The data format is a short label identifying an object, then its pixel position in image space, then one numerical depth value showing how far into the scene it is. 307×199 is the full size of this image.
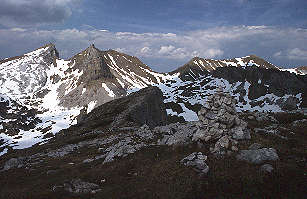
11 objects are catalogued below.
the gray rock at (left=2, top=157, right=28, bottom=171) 29.94
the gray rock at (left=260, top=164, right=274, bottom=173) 15.41
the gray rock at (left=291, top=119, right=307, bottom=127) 27.66
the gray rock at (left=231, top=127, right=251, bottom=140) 20.78
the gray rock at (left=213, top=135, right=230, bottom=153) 19.35
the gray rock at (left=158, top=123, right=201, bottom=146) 23.64
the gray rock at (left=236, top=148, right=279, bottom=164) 17.05
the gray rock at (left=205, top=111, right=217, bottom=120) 22.91
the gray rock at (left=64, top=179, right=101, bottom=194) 16.44
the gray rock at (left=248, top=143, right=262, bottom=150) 18.94
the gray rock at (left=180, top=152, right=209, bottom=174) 17.01
